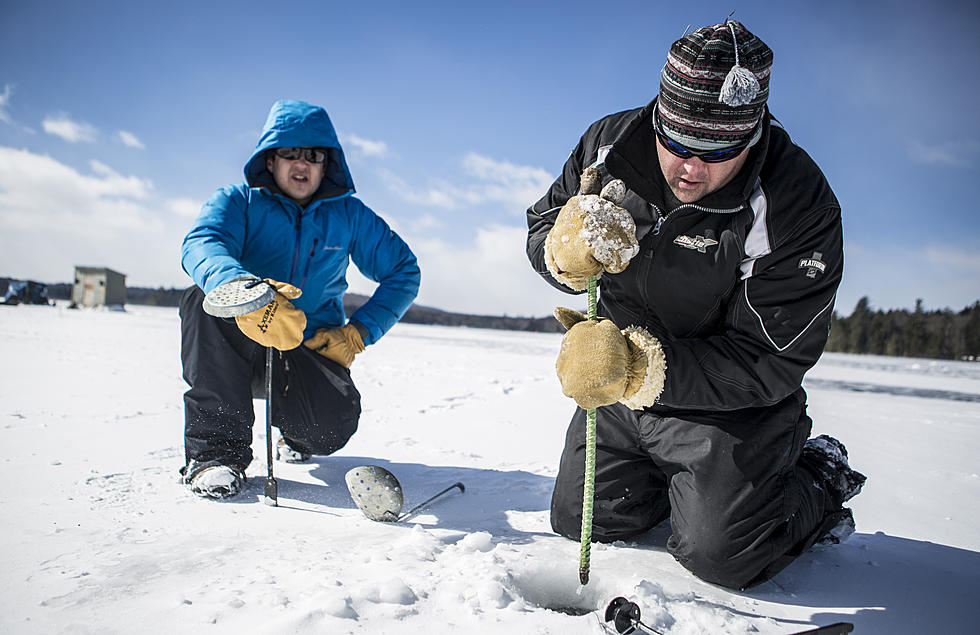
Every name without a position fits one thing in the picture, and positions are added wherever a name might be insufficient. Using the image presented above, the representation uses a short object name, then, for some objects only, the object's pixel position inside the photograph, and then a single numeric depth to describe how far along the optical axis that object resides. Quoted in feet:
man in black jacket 4.63
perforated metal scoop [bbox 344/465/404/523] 5.90
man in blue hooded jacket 6.69
